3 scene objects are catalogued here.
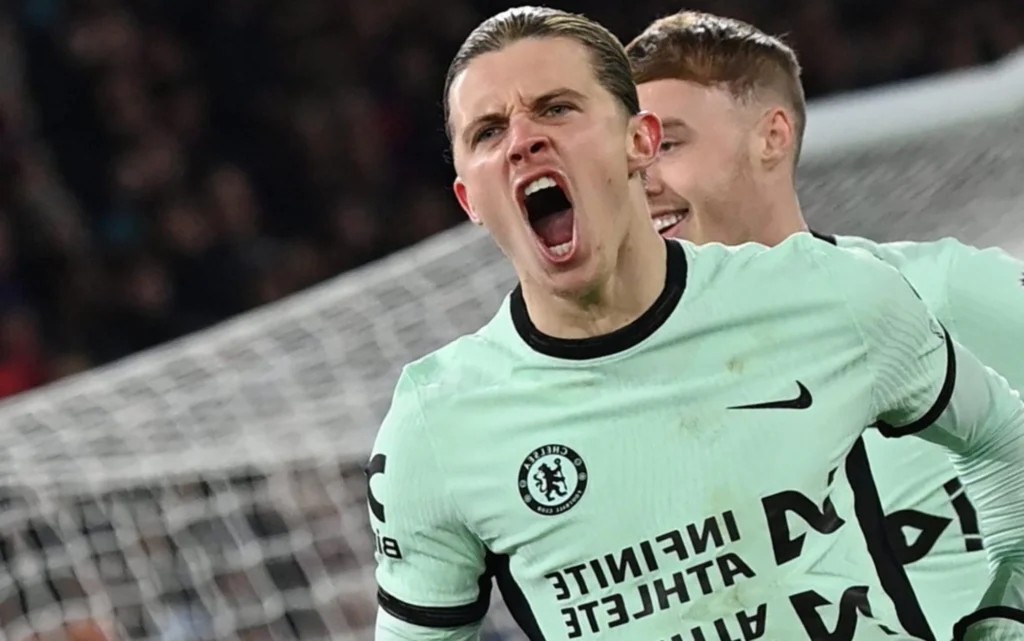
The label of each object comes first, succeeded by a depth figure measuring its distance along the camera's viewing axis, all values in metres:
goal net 9.22
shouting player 8.39
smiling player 8.89
